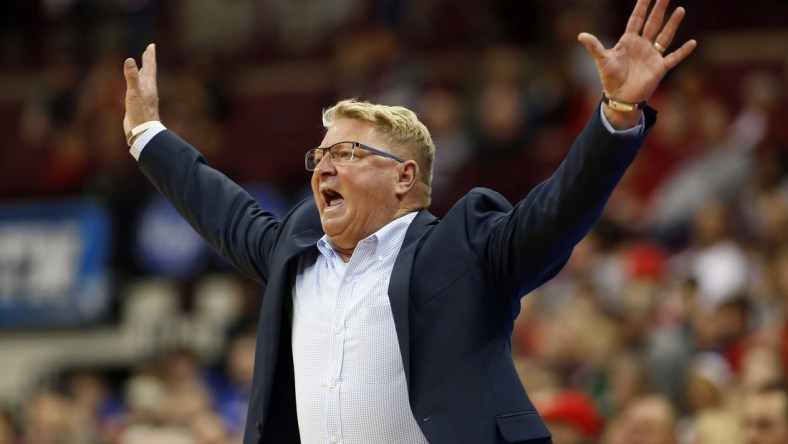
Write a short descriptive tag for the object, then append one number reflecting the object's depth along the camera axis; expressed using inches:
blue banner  950.4
